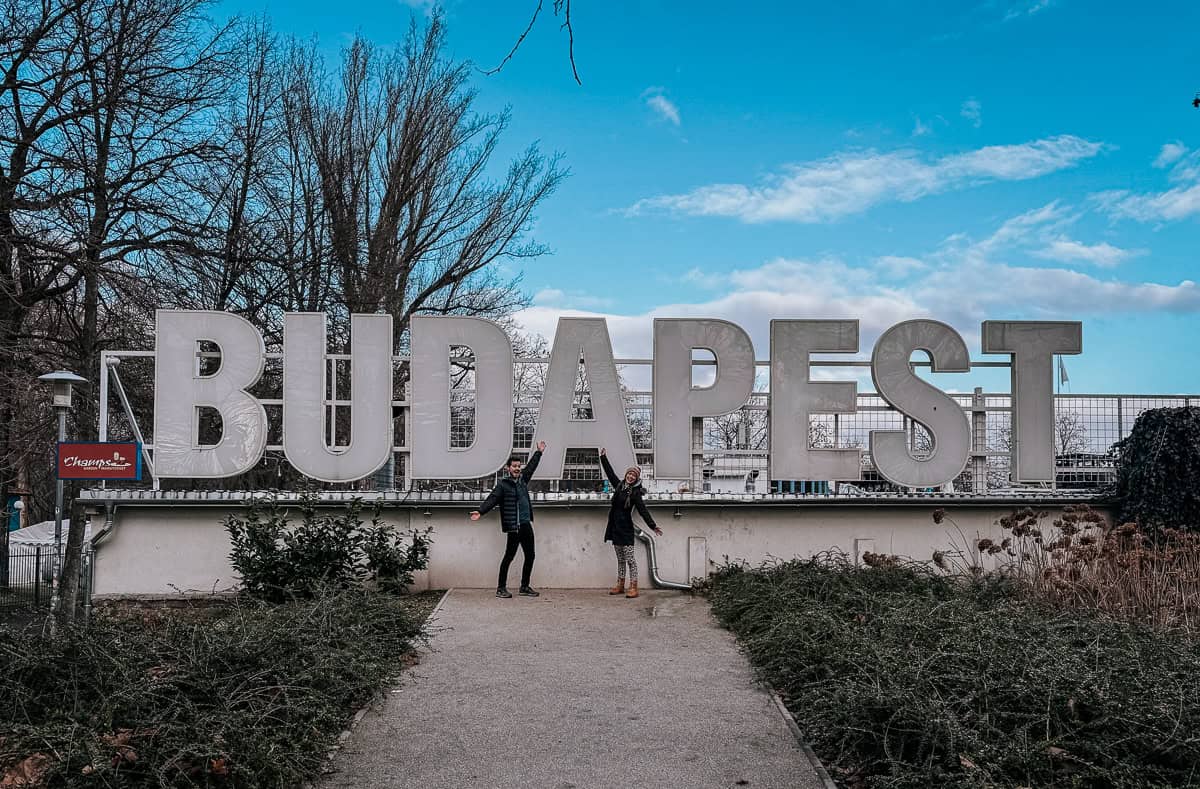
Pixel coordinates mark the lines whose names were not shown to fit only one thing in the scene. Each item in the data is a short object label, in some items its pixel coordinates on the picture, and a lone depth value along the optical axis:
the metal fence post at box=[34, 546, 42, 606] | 17.89
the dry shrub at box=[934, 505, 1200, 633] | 9.78
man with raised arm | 13.02
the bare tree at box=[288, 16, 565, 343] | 25.22
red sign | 11.69
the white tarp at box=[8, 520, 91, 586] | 20.17
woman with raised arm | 13.12
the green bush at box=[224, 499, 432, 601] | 11.73
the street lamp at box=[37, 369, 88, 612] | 12.18
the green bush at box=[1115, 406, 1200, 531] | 13.56
